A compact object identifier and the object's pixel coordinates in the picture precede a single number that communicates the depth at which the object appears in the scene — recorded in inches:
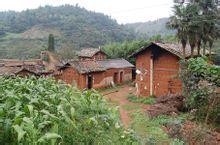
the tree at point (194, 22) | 532.0
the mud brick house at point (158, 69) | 514.2
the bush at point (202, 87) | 318.0
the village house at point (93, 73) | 656.2
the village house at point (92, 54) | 905.2
